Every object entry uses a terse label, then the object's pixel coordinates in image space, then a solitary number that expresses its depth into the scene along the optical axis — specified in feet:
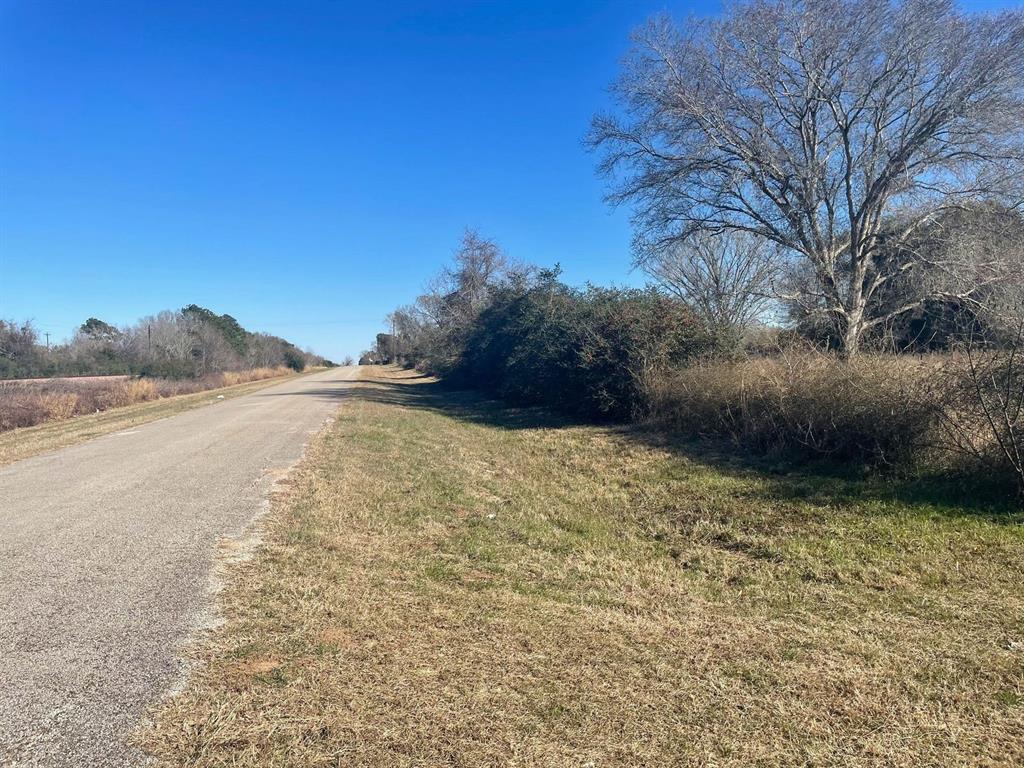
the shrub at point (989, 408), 21.36
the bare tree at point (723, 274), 90.58
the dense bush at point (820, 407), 25.86
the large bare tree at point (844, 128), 51.60
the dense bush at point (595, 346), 51.01
